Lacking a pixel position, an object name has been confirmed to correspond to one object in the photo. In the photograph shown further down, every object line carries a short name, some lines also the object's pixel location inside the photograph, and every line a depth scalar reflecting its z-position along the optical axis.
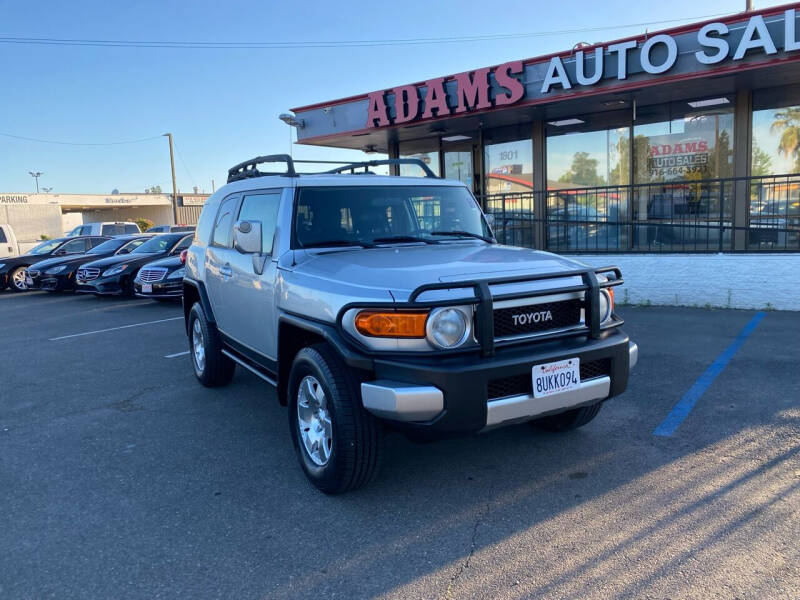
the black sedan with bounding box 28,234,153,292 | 15.23
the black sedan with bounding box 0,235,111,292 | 16.53
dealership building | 9.45
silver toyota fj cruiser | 3.24
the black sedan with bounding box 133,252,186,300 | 12.30
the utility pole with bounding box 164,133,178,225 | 40.18
